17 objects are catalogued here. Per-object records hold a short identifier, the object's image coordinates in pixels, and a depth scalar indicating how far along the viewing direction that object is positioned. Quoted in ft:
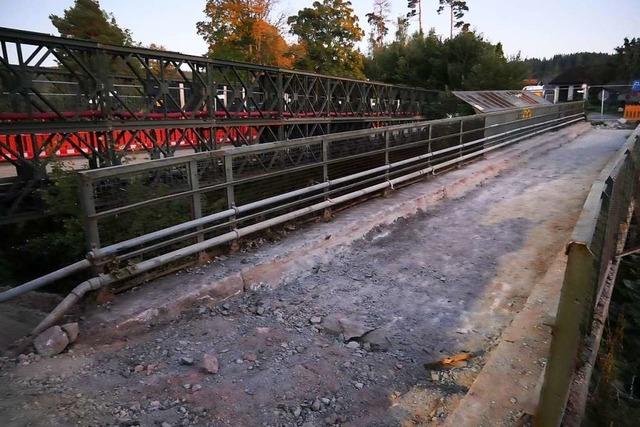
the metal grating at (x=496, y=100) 47.57
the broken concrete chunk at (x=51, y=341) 10.39
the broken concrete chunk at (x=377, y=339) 11.66
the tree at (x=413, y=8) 194.90
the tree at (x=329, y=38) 137.80
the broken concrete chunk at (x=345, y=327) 12.32
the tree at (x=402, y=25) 195.39
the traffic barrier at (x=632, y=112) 89.81
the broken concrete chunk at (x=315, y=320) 12.91
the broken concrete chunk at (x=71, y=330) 10.84
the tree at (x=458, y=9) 192.65
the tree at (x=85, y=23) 131.54
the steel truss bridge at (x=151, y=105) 30.86
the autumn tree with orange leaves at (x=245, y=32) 123.13
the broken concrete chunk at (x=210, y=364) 10.27
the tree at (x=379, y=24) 209.15
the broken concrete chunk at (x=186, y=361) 10.60
